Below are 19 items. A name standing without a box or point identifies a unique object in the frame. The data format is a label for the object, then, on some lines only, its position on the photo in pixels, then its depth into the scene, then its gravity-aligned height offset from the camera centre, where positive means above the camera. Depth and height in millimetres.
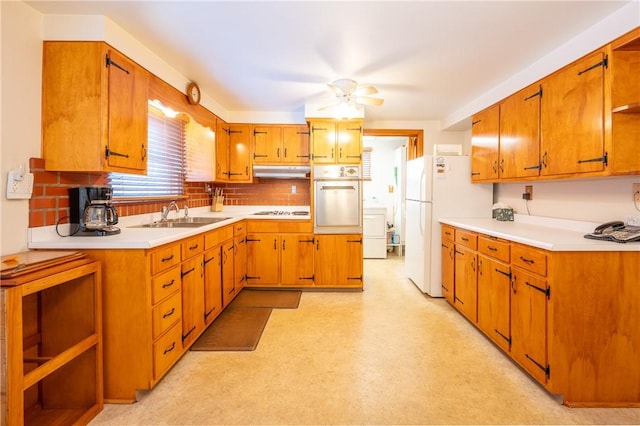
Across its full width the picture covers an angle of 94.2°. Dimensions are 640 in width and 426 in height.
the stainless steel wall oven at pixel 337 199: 3721 +107
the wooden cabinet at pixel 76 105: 1829 +631
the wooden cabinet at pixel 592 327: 1721 -698
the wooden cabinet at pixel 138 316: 1740 -666
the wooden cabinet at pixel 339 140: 3727 +848
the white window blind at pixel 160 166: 2480 +413
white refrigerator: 3441 +100
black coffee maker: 1876 -38
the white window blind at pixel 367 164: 6449 +947
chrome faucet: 2906 -27
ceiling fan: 2725 +1135
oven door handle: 3725 +257
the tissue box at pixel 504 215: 3096 -75
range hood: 3996 +496
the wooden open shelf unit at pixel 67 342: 1646 -760
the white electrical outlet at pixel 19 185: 1597 +118
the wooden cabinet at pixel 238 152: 4078 +751
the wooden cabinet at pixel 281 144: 4059 +865
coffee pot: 1869 -62
